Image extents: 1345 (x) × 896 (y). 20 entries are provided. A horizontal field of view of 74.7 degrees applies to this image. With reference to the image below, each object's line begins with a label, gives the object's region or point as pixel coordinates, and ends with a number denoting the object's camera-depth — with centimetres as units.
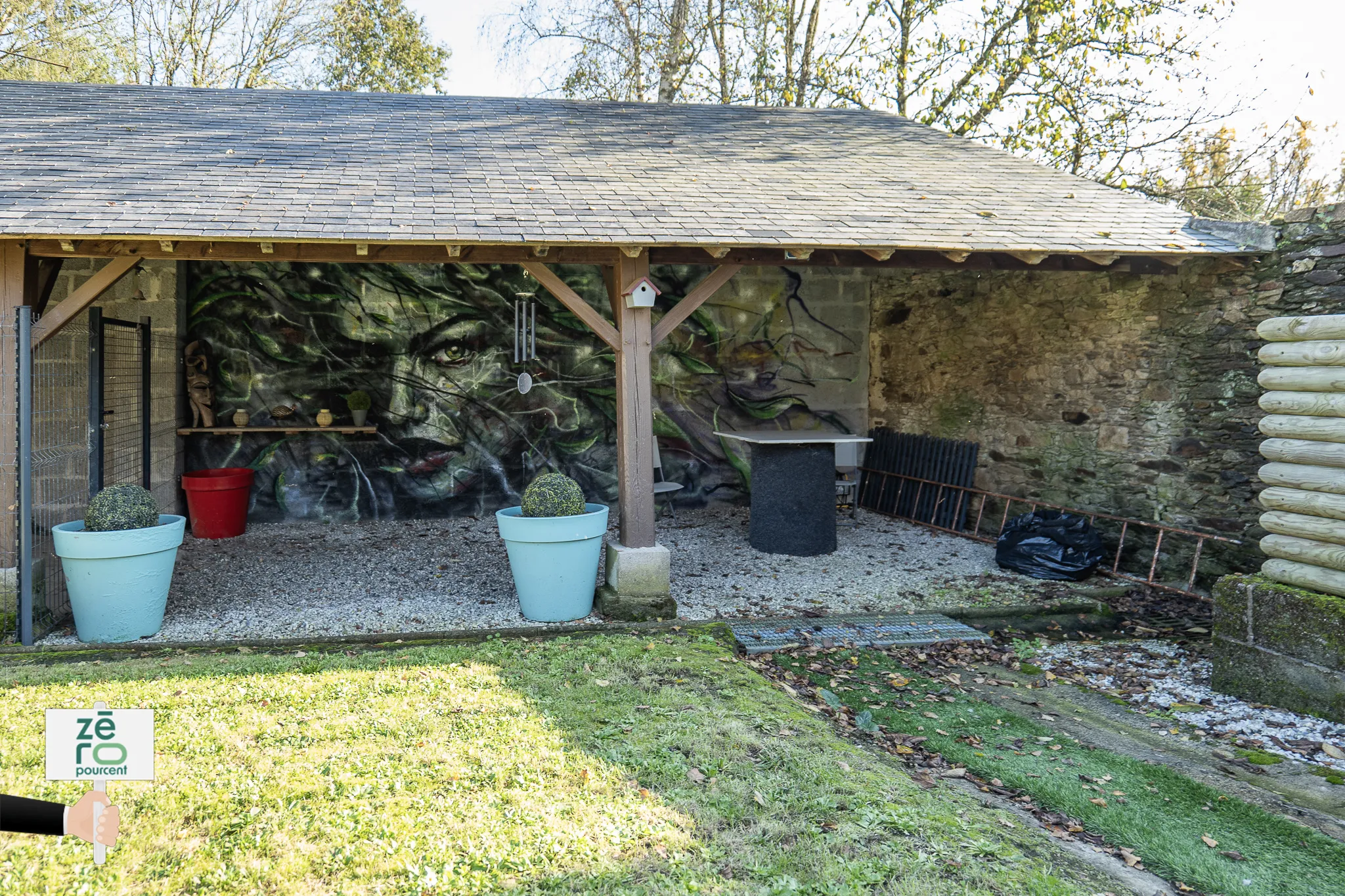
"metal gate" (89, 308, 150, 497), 586
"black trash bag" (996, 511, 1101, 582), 652
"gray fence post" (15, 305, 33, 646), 471
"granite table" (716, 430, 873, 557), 718
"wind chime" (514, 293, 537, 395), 844
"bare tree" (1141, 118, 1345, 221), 1342
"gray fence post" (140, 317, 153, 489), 711
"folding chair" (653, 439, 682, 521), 792
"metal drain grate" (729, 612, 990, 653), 511
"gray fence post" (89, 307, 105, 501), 575
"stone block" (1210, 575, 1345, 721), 399
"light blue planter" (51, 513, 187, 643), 475
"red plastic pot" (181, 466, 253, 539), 767
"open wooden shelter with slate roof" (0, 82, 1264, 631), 487
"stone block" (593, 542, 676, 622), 545
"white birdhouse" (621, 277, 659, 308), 532
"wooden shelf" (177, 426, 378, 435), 791
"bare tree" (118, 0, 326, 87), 1512
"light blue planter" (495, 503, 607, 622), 521
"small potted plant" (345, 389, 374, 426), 833
